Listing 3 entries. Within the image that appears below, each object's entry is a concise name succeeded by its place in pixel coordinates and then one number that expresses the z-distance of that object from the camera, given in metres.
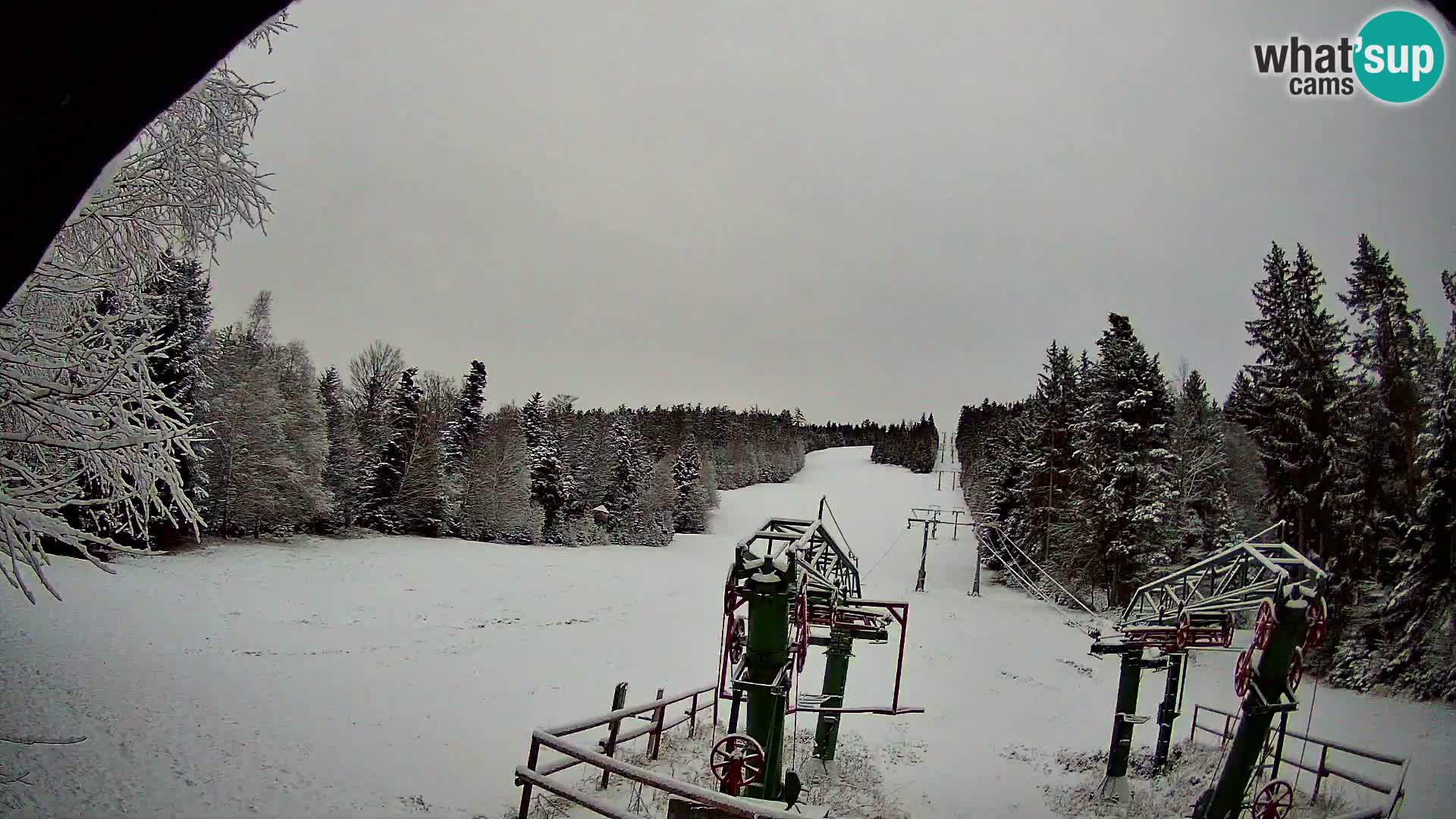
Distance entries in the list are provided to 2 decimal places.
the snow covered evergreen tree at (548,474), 53.47
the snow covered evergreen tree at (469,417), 49.56
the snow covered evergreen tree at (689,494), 64.31
